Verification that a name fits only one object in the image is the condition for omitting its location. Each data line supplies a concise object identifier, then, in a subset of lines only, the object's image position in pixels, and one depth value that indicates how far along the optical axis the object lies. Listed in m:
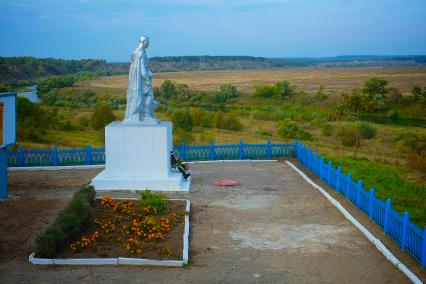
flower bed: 8.53
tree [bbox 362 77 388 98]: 56.53
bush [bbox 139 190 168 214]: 11.26
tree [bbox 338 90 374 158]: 23.80
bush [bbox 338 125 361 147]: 31.22
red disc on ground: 14.85
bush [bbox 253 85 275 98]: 67.44
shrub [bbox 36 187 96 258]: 8.52
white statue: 13.98
